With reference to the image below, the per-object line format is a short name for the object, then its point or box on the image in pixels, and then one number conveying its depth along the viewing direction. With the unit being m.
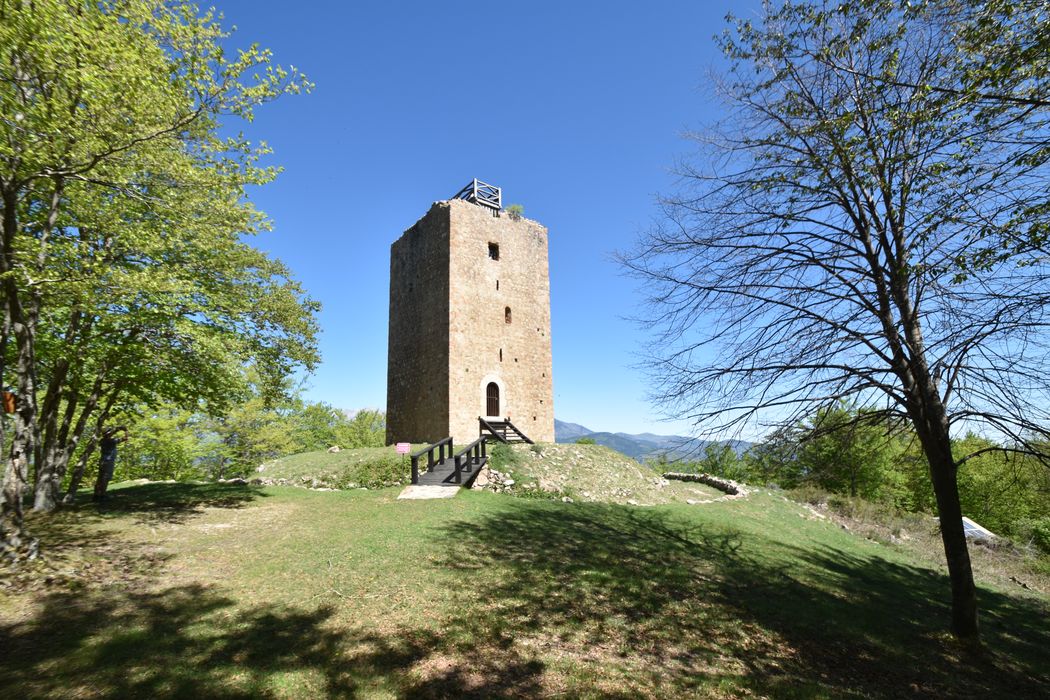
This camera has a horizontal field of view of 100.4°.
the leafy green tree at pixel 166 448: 19.41
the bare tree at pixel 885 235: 4.65
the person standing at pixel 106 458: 9.80
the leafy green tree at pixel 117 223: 5.89
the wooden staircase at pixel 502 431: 17.97
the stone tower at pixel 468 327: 18.36
